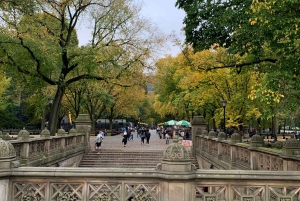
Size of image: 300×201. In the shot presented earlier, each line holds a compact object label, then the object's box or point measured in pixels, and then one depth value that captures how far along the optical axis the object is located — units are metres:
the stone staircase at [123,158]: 21.14
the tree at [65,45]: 17.47
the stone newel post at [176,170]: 5.37
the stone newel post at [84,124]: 23.82
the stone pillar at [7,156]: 5.50
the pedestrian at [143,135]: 33.06
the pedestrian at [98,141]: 23.15
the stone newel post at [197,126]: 23.05
